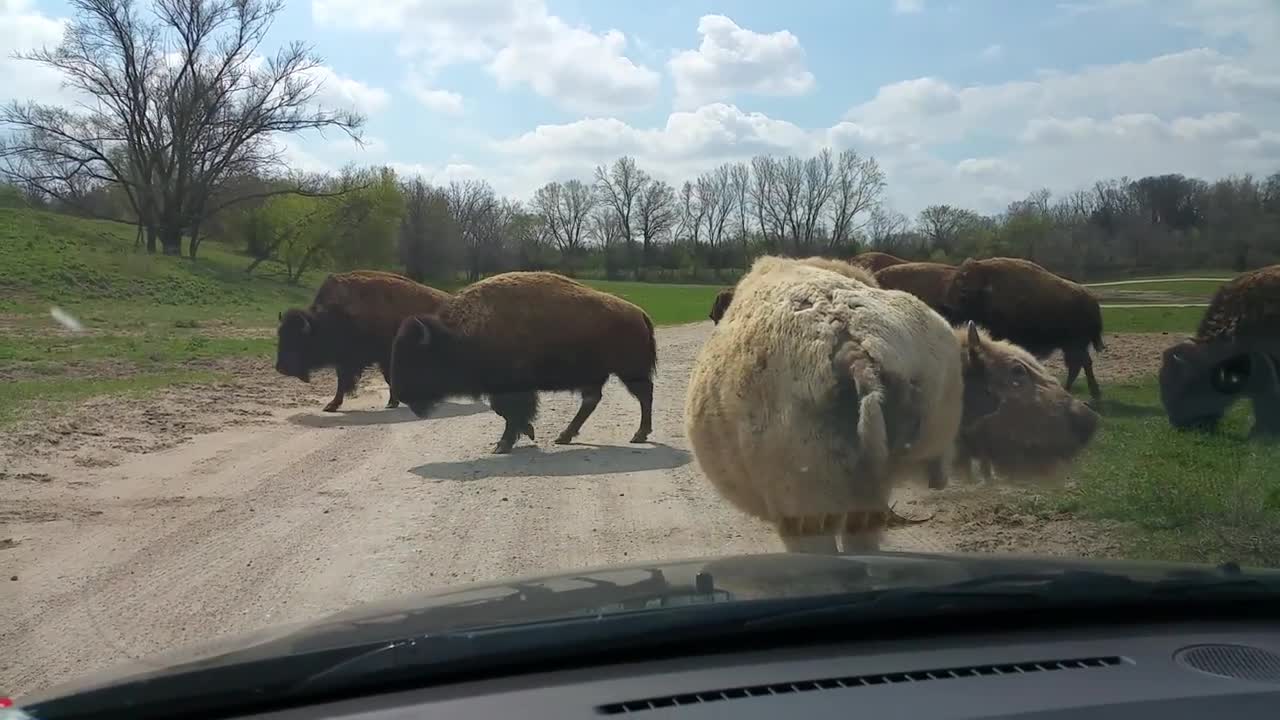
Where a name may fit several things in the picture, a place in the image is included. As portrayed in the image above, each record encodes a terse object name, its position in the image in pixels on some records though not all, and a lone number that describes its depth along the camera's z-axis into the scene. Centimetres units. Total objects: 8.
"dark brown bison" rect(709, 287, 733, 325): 1040
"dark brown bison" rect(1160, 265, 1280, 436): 1011
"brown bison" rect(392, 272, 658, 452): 1258
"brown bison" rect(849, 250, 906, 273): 1333
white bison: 474
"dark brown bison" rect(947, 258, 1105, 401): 1402
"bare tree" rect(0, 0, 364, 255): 3219
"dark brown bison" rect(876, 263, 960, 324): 1460
